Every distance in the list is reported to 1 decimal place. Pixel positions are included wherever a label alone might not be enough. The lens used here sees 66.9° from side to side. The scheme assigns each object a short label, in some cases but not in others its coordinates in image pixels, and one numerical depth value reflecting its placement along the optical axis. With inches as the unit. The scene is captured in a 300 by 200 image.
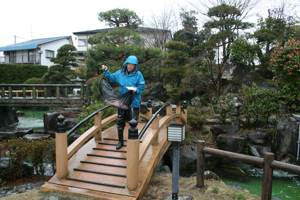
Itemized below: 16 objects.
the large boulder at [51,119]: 461.7
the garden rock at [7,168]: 218.7
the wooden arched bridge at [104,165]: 158.7
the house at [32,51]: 1144.8
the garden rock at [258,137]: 320.8
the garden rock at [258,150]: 311.7
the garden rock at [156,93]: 596.7
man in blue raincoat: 199.4
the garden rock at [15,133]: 427.2
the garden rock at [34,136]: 408.5
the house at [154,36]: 888.9
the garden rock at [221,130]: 337.4
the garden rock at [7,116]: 576.8
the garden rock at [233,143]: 317.4
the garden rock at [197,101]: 560.1
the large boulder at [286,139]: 297.9
